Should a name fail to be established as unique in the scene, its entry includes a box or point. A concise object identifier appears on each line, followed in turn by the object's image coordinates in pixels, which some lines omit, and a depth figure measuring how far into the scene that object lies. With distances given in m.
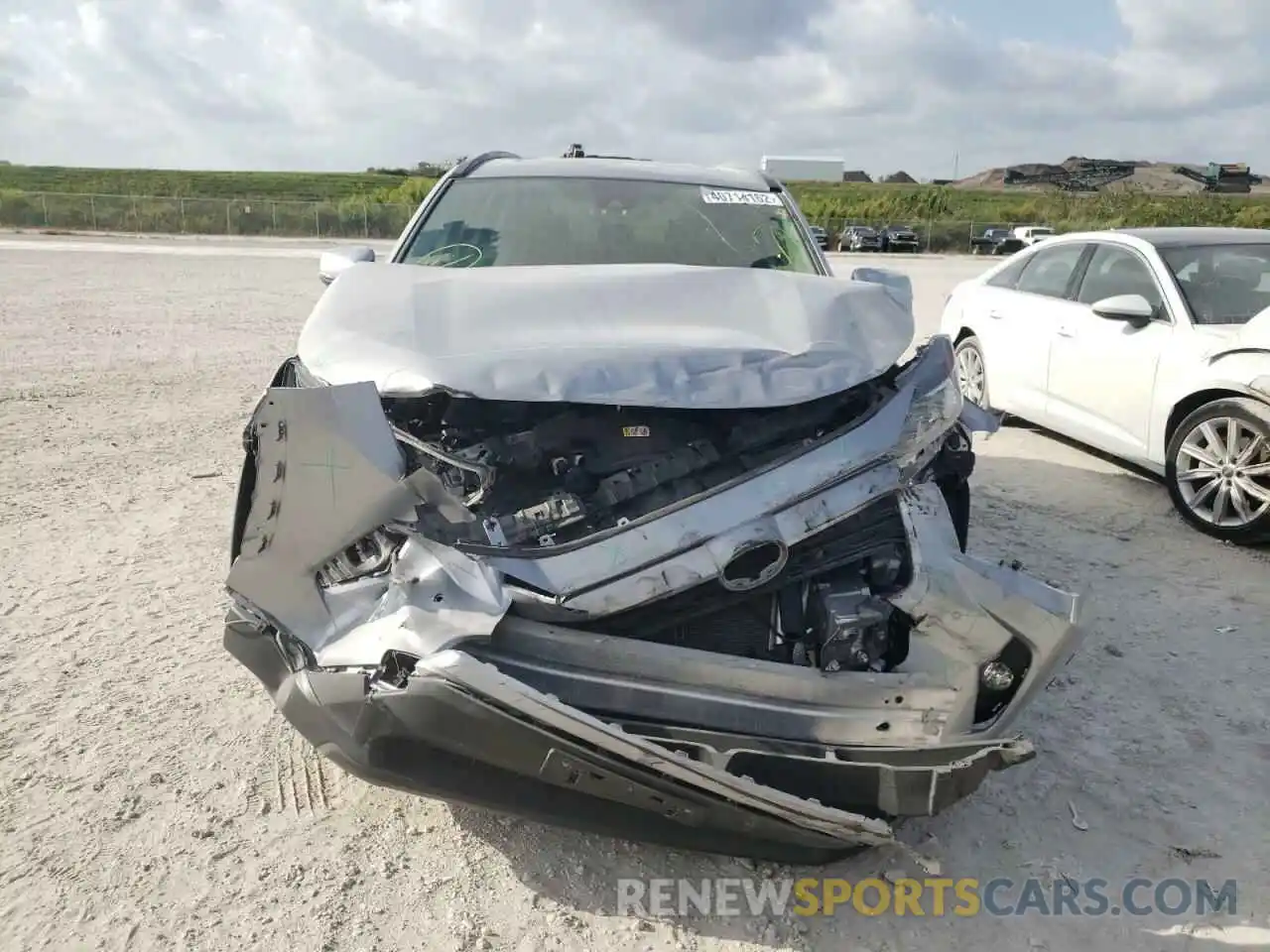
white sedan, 5.11
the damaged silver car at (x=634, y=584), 2.19
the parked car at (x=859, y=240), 39.12
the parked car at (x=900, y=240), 39.94
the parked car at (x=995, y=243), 39.84
